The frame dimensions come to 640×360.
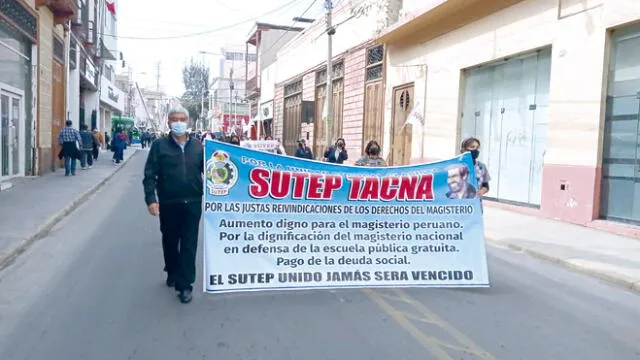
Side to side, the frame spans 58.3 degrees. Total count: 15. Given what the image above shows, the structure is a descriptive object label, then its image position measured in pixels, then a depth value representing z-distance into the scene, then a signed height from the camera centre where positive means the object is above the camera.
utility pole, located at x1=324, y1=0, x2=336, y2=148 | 21.39 +2.64
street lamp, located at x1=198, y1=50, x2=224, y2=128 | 83.56 +6.87
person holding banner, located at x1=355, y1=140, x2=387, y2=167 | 8.39 -0.11
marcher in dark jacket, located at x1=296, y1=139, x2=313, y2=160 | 15.49 -0.10
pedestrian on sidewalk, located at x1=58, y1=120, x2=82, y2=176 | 17.95 -0.21
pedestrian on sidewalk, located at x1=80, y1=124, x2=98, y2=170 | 21.44 -0.30
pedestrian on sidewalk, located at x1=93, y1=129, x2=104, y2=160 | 25.15 -0.43
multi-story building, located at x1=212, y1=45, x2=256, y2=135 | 72.38 +7.78
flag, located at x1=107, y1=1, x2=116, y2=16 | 37.53 +8.80
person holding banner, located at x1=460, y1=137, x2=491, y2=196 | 7.35 -0.20
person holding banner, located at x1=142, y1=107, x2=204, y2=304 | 5.48 -0.46
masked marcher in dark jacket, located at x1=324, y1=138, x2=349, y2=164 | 16.02 -0.14
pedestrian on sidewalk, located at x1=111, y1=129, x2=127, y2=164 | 26.52 -0.31
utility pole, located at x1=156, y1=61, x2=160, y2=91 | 122.07 +13.76
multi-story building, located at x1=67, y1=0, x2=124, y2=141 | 24.86 +4.28
